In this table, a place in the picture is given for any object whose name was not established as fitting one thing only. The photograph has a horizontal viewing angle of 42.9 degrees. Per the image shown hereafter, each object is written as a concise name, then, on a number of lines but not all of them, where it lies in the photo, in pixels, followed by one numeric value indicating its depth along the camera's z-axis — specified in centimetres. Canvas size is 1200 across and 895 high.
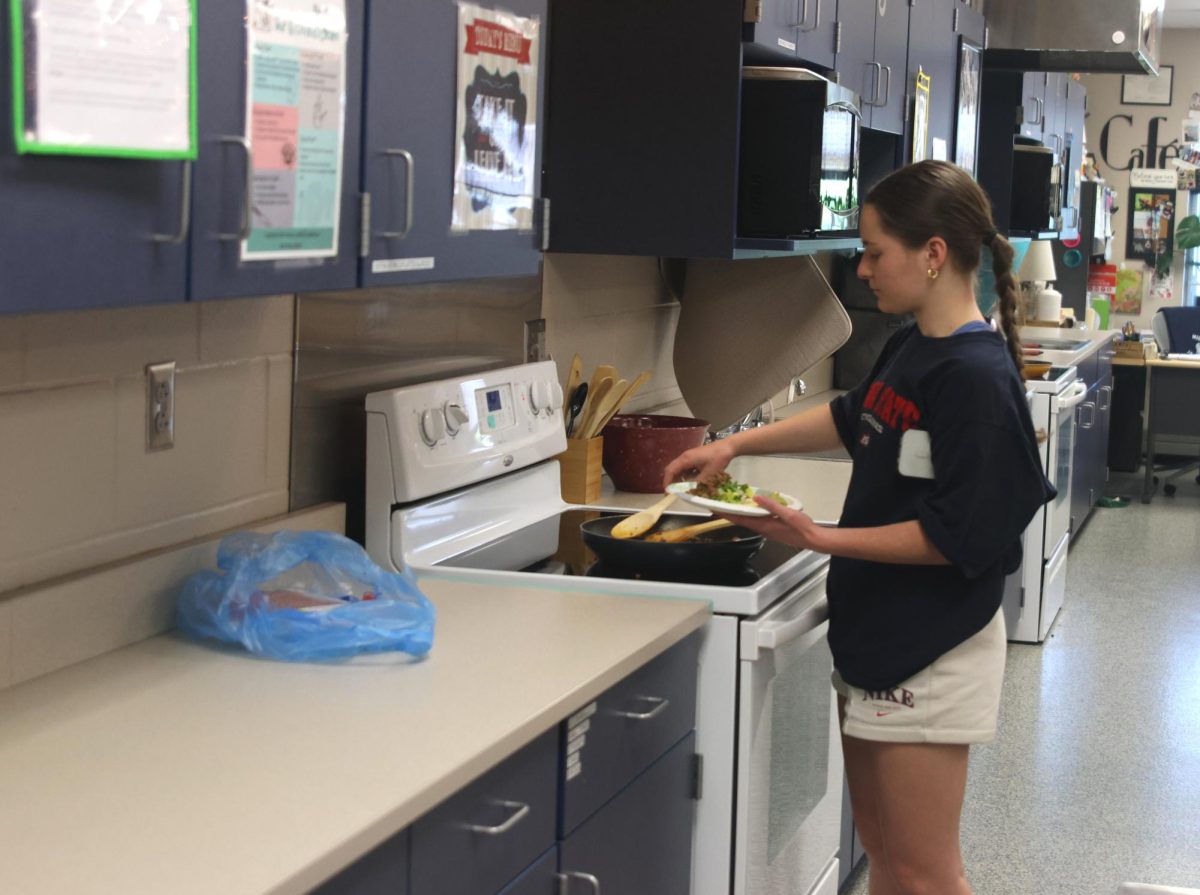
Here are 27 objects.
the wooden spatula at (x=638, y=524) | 262
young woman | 211
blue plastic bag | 194
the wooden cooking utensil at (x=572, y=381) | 319
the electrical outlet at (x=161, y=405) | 201
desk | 812
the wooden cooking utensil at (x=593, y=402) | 315
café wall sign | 992
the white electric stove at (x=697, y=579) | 237
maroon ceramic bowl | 321
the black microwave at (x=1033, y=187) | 583
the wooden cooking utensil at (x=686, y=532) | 258
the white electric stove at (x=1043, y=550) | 524
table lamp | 784
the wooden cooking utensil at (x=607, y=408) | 316
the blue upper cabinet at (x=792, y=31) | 289
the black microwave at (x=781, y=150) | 302
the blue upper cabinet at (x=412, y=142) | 187
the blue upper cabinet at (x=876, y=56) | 349
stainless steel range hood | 521
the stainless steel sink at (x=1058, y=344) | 669
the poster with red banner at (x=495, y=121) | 208
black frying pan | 247
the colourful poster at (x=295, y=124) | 162
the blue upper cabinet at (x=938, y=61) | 412
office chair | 891
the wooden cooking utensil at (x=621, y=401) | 320
